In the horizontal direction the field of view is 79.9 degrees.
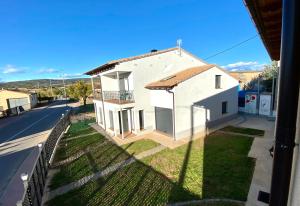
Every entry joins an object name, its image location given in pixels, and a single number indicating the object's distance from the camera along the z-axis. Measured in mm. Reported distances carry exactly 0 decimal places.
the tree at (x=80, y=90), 33094
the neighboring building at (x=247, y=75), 30378
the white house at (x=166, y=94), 13672
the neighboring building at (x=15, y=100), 37709
